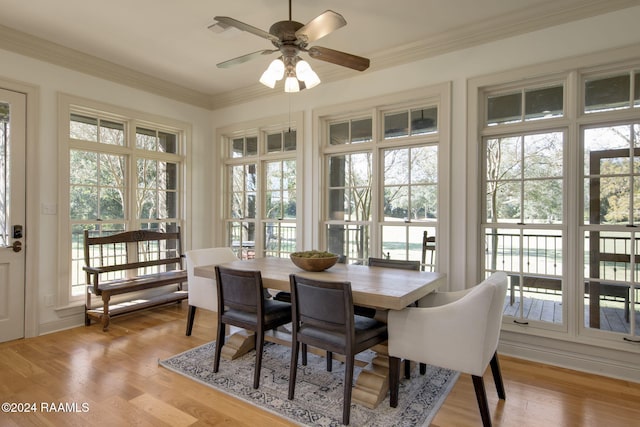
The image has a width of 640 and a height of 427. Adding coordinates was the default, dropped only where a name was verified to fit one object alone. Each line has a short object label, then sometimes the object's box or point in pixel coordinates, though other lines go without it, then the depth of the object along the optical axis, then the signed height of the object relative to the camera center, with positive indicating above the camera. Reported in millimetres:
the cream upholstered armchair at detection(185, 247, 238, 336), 3344 -682
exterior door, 3316 +29
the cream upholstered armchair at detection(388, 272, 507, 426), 1927 -685
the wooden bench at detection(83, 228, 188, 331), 3693 -612
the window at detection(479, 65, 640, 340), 2744 +133
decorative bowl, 2754 -361
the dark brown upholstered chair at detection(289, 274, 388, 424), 2027 -676
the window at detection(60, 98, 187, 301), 3852 +473
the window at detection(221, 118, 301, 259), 4593 +350
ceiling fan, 2256 +1145
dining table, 2119 -467
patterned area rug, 2111 -1190
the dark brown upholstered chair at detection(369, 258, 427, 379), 2713 -437
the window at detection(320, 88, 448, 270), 3586 +380
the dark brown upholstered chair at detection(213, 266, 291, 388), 2430 -685
